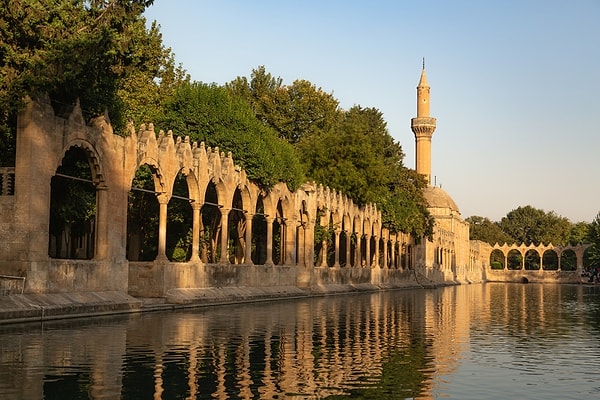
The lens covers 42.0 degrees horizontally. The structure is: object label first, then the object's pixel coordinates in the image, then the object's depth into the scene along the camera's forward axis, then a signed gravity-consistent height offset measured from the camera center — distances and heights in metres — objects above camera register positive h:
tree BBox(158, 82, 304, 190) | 37.06 +6.78
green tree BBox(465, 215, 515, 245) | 150.38 +6.52
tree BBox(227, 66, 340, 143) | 69.19 +14.22
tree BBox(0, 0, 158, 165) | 20.92 +6.09
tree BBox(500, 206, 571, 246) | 149.50 +8.01
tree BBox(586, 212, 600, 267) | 95.12 +3.58
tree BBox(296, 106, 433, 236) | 54.56 +6.84
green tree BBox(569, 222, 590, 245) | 133.85 +6.13
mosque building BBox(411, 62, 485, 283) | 92.32 +6.07
